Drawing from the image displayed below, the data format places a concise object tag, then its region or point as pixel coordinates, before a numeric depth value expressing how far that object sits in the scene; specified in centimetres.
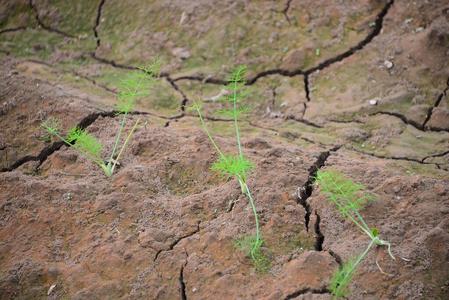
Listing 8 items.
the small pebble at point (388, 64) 408
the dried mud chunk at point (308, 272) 206
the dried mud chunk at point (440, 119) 352
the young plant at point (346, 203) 204
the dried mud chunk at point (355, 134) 350
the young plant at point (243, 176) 223
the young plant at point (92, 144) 282
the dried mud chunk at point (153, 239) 235
